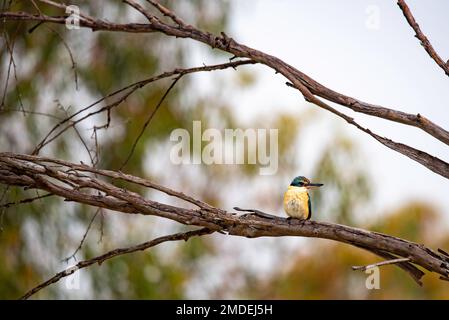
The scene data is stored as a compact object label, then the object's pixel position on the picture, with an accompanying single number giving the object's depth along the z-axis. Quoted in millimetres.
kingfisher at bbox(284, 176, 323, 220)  5520
